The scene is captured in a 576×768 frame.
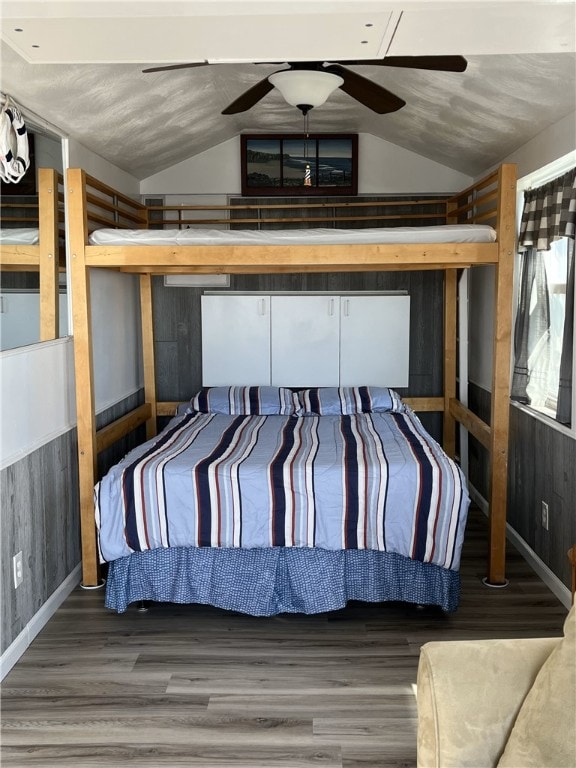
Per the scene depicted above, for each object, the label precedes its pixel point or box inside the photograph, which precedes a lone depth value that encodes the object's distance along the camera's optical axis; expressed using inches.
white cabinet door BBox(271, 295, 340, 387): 204.7
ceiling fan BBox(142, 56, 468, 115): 117.9
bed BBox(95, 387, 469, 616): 128.8
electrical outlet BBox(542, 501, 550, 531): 146.7
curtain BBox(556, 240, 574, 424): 136.0
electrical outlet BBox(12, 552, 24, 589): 117.2
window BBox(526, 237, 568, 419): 148.7
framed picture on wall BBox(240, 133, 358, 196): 204.4
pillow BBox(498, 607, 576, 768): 61.4
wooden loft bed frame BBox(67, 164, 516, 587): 139.6
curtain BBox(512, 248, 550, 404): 157.1
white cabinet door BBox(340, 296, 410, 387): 205.0
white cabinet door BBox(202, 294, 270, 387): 206.2
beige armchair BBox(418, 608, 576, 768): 62.0
